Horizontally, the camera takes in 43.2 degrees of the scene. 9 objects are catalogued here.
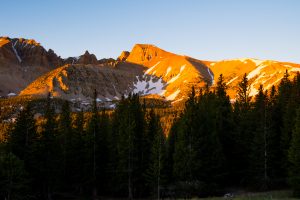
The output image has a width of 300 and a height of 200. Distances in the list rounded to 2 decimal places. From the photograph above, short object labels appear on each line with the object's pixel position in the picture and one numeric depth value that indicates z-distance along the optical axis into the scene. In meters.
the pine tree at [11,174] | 43.69
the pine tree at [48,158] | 51.62
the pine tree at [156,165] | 50.50
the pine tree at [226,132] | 55.88
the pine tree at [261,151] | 48.41
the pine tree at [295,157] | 39.38
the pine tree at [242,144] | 53.59
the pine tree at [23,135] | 49.81
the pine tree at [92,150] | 55.62
